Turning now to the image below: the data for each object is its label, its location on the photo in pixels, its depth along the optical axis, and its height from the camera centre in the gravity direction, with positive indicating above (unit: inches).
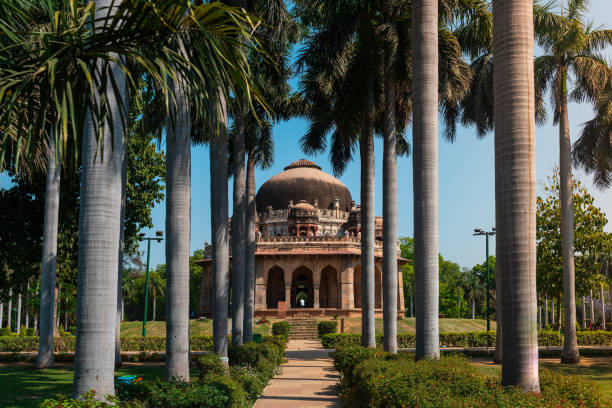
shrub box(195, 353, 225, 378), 479.6 -86.6
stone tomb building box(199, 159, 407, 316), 1834.4 +68.8
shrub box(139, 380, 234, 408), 302.8 -70.9
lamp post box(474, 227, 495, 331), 1438.4 +88.7
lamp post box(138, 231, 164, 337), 1398.9 +70.1
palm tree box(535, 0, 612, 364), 850.1 +286.6
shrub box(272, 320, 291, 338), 1454.2 -158.6
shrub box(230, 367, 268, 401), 481.4 -103.0
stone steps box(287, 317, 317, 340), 1611.7 -178.5
